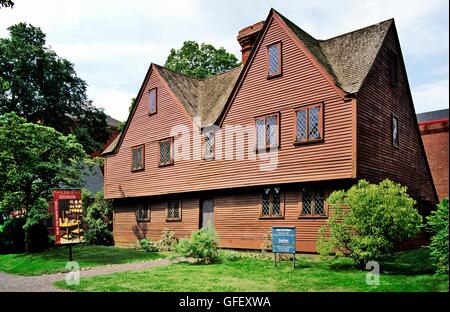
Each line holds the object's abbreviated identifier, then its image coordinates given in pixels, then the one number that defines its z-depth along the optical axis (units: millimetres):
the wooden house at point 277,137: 19672
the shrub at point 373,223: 14531
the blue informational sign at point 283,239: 16406
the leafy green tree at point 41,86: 42750
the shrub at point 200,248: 18562
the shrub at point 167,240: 26250
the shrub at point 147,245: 26173
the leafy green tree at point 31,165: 23656
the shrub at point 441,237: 12781
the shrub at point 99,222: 31812
